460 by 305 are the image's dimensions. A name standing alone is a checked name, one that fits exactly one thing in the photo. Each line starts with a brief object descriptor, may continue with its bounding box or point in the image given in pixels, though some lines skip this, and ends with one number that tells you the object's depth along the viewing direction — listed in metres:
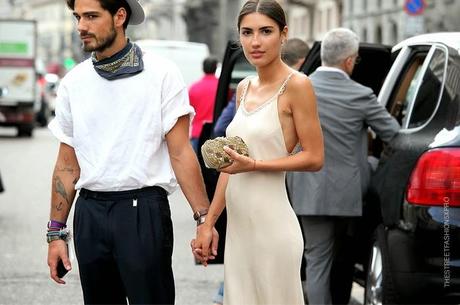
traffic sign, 31.46
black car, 8.58
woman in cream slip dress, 6.61
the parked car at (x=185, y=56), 34.15
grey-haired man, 10.17
